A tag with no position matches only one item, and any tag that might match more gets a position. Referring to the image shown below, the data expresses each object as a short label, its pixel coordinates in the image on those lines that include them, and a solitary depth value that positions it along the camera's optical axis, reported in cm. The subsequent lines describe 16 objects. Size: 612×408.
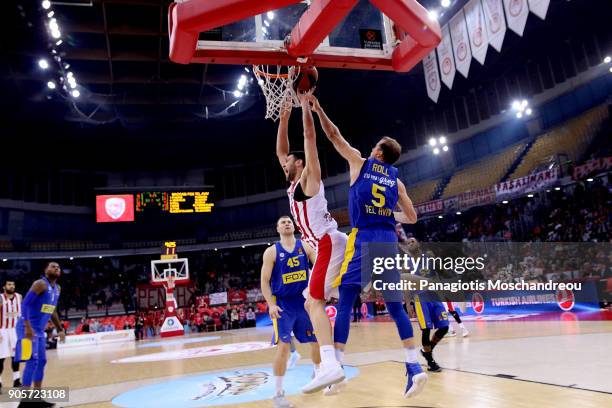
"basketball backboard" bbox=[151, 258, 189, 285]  2122
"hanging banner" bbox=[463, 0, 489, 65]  1516
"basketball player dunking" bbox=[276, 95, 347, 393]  372
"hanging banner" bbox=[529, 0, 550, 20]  1256
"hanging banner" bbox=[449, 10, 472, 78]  1588
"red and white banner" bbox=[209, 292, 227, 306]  2788
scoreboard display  2583
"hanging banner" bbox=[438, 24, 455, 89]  1672
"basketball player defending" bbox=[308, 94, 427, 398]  394
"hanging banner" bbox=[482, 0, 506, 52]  1429
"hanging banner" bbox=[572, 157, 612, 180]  1592
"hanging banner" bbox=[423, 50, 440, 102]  1772
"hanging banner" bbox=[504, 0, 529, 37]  1334
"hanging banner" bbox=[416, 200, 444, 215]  2210
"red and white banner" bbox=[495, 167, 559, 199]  1763
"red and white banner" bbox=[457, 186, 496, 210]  1967
